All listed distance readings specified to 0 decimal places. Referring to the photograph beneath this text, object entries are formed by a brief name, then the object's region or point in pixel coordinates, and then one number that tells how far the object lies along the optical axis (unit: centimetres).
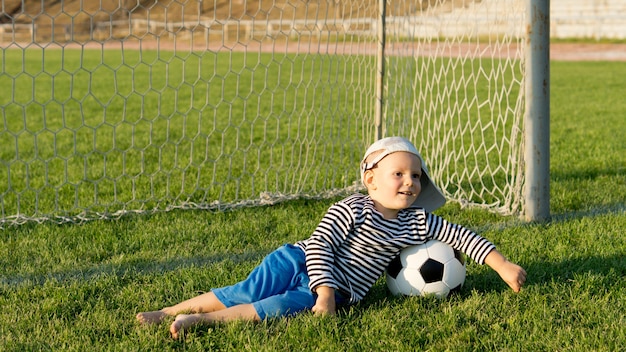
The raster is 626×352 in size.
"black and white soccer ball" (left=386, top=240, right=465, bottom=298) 310
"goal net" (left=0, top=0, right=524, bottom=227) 475
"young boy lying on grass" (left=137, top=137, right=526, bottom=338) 292
